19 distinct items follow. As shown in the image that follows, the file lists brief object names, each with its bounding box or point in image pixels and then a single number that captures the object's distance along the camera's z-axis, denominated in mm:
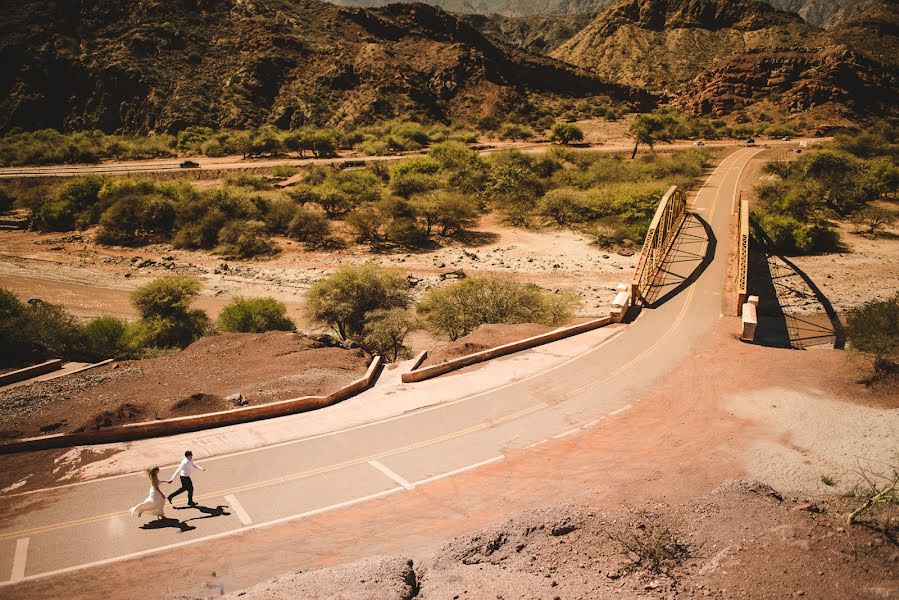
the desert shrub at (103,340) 23594
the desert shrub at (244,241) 43500
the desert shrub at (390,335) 24391
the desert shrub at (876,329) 18436
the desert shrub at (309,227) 45625
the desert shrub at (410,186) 53341
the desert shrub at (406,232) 44062
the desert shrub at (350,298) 26953
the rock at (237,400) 15164
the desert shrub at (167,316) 26656
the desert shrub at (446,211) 45250
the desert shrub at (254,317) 26516
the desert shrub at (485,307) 25125
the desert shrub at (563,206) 47844
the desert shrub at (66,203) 51344
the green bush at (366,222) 44781
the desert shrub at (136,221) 47219
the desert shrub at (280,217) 47750
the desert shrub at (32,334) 20938
